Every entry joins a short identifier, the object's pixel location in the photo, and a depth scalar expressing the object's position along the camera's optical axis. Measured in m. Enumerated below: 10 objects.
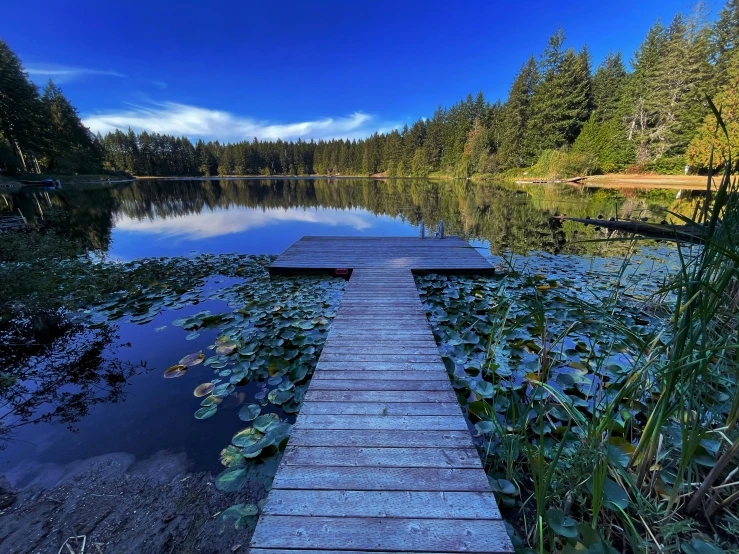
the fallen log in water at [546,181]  23.55
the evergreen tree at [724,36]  19.89
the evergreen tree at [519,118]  30.89
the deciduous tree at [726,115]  14.53
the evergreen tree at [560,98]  26.86
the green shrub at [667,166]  20.38
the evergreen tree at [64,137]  29.38
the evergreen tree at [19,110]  23.04
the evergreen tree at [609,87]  26.48
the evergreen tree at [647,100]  21.33
